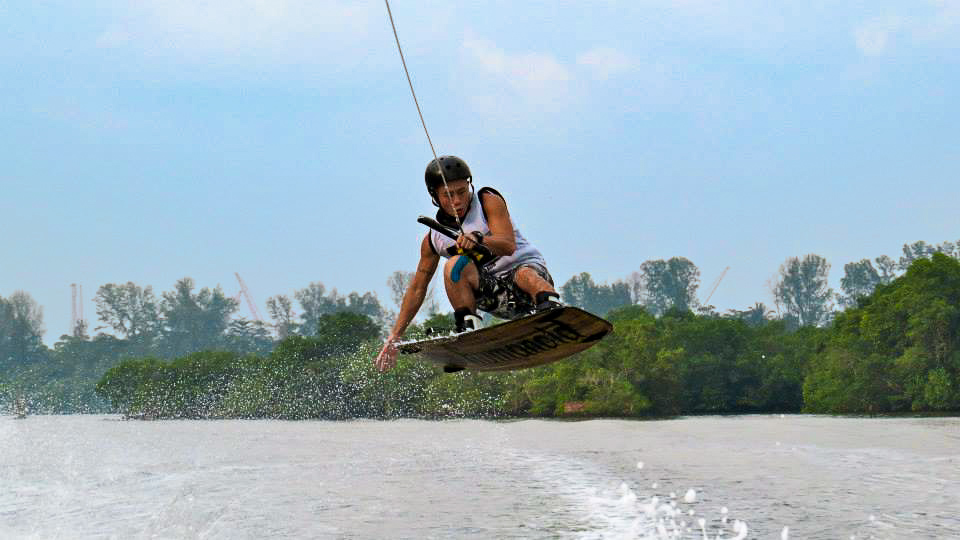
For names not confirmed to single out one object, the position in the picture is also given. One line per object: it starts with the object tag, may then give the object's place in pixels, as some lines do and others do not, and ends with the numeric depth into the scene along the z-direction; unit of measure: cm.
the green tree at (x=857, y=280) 17900
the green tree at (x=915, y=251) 16838
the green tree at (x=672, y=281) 19375
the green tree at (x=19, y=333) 19025
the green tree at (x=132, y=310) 19025
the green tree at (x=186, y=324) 19688
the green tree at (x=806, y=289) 18550
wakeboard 1104
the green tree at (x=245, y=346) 19188
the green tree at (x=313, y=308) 19862
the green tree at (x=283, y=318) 19762
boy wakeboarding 1129
